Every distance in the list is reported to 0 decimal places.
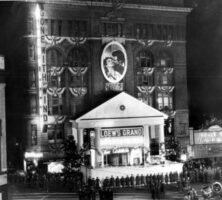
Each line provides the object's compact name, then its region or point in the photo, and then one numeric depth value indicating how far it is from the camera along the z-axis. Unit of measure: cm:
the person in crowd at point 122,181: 3259
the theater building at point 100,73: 3878
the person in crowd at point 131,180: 3259
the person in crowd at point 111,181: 3189
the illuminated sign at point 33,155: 3975
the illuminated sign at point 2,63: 2171
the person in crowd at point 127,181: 3254
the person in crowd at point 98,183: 3031
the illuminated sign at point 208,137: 3991
